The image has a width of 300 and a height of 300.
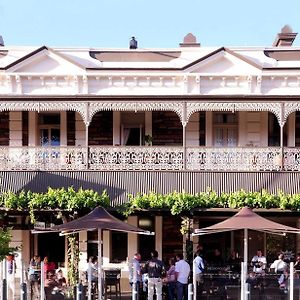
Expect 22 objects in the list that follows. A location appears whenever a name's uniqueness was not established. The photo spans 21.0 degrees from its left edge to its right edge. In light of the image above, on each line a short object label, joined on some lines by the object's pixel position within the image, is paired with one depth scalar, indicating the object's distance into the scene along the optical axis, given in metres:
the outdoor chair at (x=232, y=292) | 19.83
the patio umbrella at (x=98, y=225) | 21.08
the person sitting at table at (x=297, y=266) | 23.72
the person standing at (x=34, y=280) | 21.76
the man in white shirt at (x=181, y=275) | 21.37
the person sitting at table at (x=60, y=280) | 20.91
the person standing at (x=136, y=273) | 21.12
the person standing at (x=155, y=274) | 18.61
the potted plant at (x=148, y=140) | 28.75
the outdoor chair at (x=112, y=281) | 22.55
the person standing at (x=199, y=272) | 21.08
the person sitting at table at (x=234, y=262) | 24.00
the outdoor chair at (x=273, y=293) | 19.52
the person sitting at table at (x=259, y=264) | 22.19
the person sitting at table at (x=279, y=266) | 22.72
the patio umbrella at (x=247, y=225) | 21.38
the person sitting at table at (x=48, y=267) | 23.87
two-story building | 26.52
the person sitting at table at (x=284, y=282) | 19.76
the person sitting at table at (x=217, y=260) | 24.70
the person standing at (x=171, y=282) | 21.56
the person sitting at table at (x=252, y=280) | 20.36
